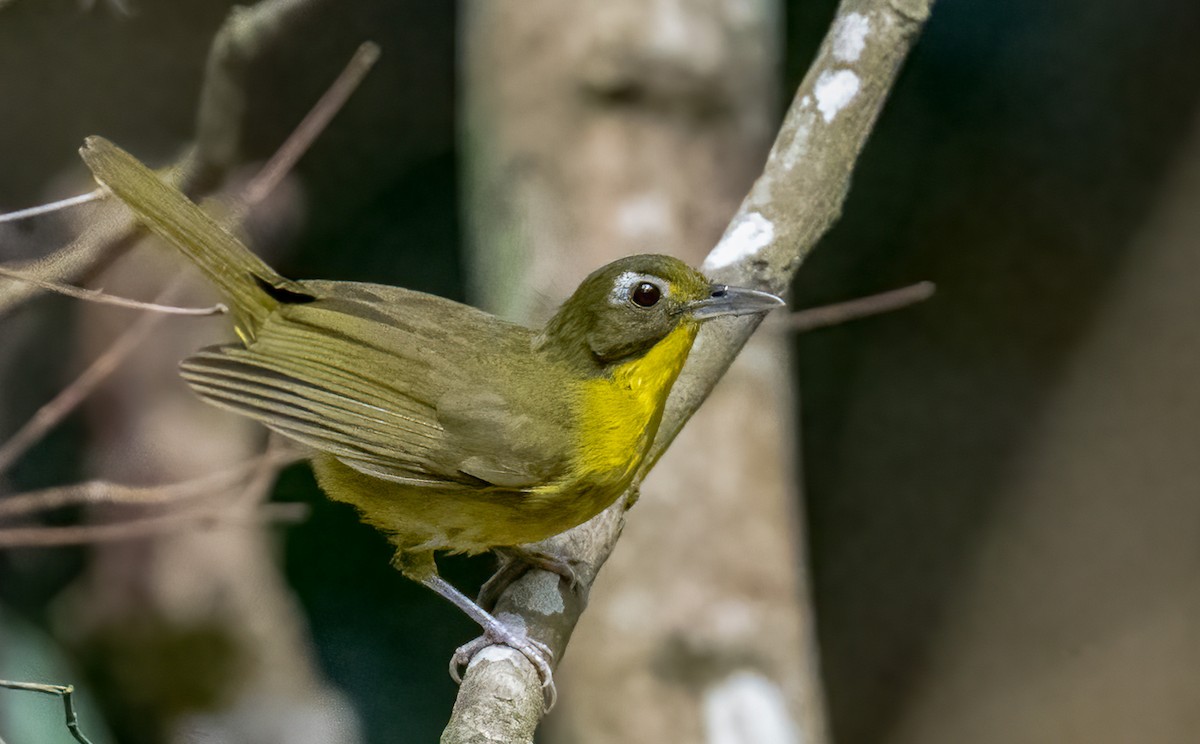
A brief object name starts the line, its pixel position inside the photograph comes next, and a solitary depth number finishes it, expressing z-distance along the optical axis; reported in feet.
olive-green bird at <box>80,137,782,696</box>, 17.29
